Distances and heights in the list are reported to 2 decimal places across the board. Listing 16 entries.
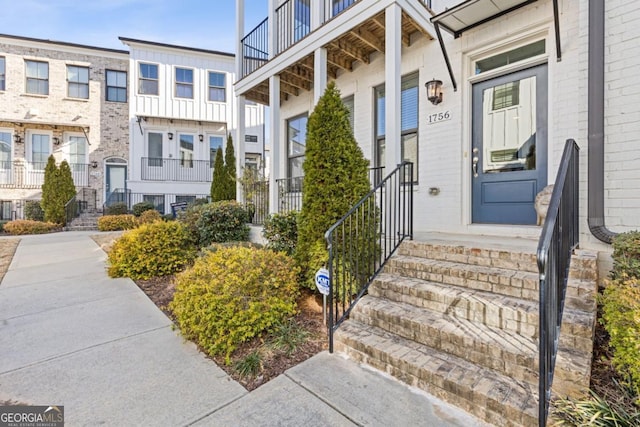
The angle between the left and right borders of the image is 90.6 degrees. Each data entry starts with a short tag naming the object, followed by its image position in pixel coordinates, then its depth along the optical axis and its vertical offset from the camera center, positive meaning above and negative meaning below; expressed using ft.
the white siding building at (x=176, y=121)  44.21 +13.40
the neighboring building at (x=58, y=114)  41.81 +13.25
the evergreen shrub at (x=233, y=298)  8.98 -2.67
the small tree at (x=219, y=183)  29.96 +2.71
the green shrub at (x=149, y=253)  16.44 -2.26
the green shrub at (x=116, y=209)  39.86 +0.22
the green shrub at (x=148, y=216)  36.49 -0.60
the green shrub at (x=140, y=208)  40.93 +0.40
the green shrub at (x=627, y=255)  7.48 -1.04
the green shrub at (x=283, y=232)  14.73 -0.96
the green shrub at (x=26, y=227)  33.94 -1.82
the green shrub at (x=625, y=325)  5.43 -2.05
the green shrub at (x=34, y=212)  39.35 -0.21
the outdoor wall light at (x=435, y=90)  15.33 +5.94
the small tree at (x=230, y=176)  30.19 +3.38
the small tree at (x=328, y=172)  11.03 +1.43
